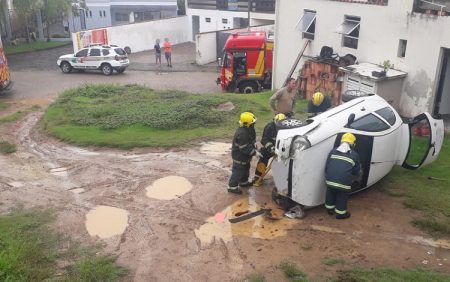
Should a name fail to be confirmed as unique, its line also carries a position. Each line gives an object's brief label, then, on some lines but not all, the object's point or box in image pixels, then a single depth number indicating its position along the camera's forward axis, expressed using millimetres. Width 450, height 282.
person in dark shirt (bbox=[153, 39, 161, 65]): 28731
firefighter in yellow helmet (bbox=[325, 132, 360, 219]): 7410
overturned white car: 7621
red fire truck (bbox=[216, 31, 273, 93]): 20281
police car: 26188
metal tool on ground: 8047
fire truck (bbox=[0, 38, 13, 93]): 20547
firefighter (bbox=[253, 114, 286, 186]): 8812
